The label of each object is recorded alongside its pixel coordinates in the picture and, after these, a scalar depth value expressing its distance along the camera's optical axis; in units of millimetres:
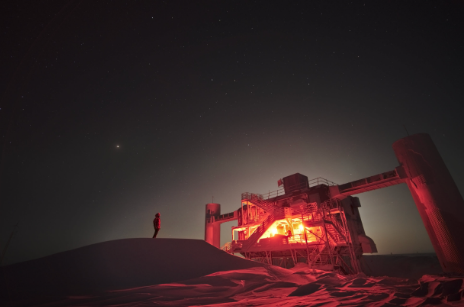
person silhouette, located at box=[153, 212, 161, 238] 11281
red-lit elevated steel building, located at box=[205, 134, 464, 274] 15664
